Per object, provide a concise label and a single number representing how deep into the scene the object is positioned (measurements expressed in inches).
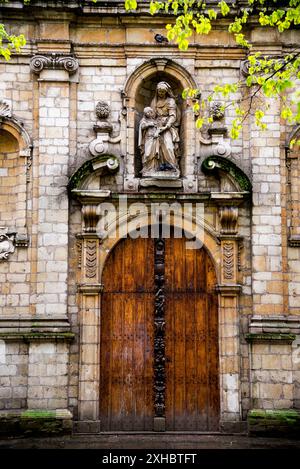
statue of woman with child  437.4
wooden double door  425.1
